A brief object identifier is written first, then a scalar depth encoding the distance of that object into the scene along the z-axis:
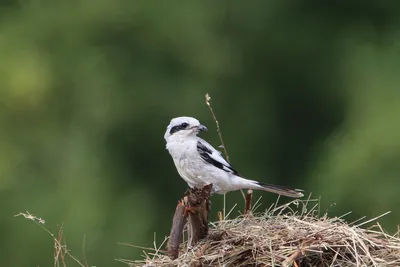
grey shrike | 7.64
